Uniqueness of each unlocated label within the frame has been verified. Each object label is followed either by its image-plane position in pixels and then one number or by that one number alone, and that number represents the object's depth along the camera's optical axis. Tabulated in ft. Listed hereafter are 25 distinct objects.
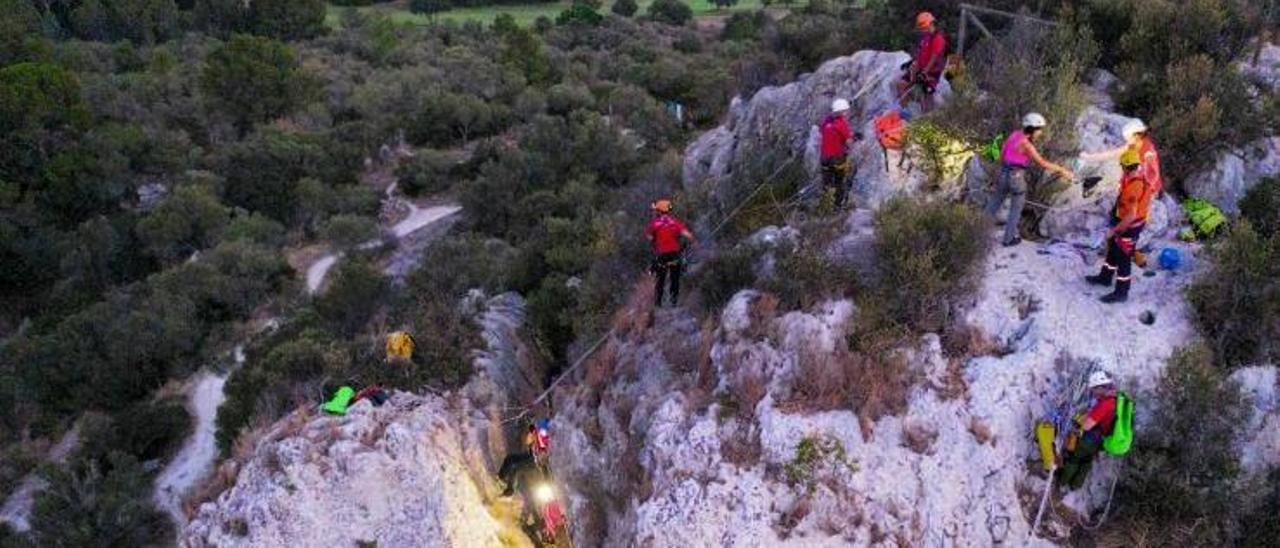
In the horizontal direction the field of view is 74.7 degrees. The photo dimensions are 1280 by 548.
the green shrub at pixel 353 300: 69.77
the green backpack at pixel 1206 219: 42.86
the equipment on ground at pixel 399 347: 49.98
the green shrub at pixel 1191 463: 33.17
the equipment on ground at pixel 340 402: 45.57
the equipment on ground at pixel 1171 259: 39.99
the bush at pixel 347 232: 112.68
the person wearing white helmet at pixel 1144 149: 36.63
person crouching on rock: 33.30
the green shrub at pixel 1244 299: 35.60
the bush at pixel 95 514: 66.59
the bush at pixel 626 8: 272.72
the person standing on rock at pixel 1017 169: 39.63
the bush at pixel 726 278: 45.85
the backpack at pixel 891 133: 47.85
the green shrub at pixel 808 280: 41.55
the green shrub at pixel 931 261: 39.86
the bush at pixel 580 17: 249.14
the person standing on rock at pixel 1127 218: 36.22
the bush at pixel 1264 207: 41.32
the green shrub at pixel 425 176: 137.28
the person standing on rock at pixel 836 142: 47.83
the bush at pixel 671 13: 264.11
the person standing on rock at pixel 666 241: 45.42
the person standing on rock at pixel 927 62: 51.67
